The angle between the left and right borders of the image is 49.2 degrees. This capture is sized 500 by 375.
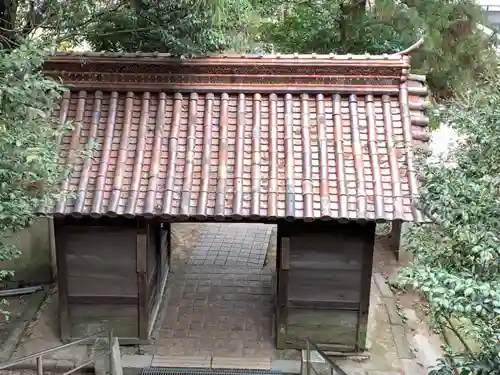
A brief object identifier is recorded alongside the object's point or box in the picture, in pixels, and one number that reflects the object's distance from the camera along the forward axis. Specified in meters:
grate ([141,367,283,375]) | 7.24
